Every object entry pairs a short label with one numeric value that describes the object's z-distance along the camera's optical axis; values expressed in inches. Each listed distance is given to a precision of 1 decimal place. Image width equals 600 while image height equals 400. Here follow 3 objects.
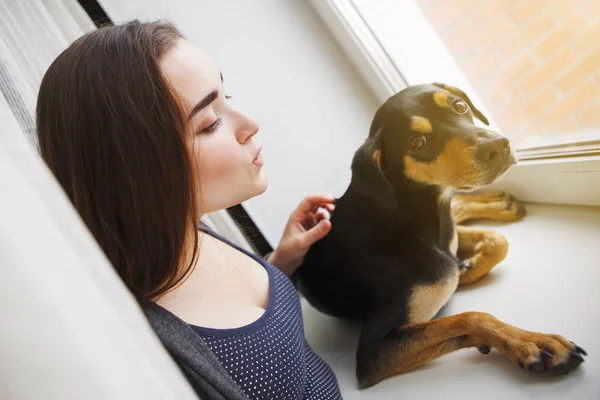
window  27.0
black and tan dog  30.8
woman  23.5
